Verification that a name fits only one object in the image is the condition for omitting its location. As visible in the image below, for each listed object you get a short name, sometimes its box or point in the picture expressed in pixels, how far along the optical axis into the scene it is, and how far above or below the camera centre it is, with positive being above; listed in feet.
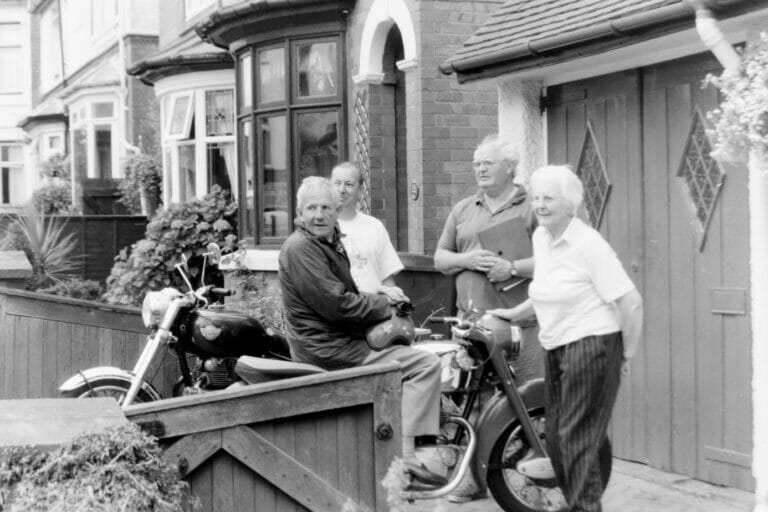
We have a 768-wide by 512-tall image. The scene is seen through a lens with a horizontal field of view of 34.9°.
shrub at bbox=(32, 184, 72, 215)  86.48 +2.25
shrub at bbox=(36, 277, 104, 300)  53.26 -2.61
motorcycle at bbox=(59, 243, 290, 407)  23.80 -2.31
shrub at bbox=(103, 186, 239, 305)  48.55 -0.74
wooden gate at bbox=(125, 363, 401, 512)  15.43 -2.75
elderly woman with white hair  17.19 -1.42
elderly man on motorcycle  18.57 -1.37
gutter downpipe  18.99 -0.90
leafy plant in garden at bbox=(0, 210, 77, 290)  54.90 -0.77
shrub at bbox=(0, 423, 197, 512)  13.47 -2.78
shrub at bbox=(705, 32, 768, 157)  16.72 +1.54
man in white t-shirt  22.70 -0.30
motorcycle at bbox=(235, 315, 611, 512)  19.36 -3.13
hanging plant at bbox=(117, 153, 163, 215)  70.28 +2.85
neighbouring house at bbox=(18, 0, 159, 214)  74.28 +8.87
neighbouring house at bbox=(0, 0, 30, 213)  130.31 +14.52
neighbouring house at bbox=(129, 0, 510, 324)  35.24 +3.71
